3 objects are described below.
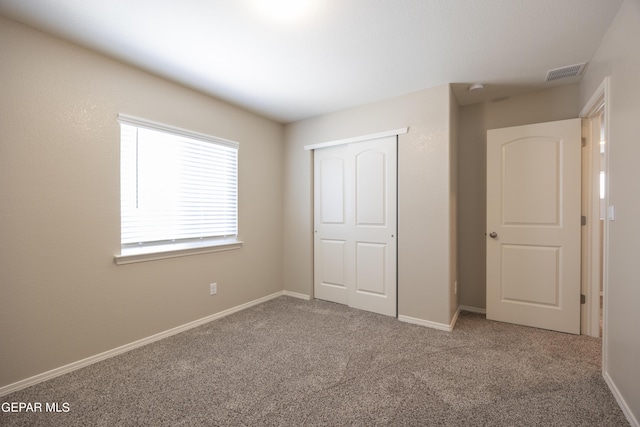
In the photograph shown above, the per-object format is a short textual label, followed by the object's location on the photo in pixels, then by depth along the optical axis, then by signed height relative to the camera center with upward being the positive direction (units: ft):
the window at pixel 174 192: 7.98 +0.67
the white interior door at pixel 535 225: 8.70 -0.45
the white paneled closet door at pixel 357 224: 10.33 -0.52
